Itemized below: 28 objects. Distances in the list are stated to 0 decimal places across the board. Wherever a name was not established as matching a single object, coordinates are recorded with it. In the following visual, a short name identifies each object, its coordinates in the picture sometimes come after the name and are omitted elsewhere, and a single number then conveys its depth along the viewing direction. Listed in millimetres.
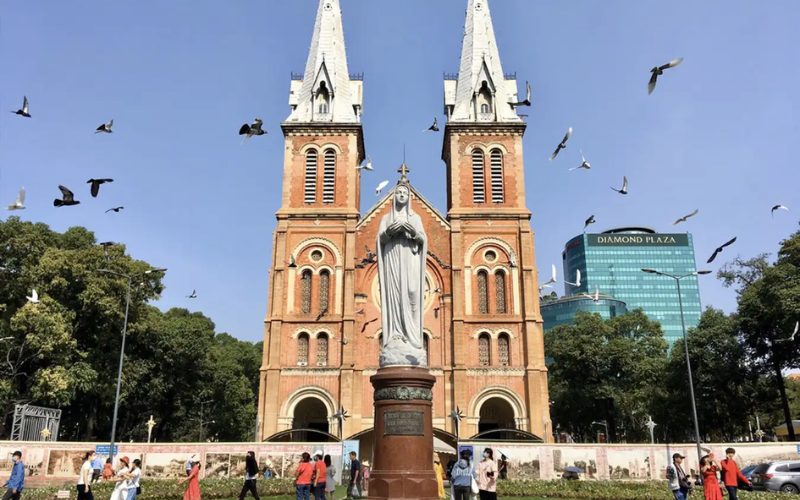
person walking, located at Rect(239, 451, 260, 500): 14133
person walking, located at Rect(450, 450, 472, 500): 11664
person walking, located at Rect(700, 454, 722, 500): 11680
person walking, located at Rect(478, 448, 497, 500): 11711
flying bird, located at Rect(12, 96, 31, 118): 14370
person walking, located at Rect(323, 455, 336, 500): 14398
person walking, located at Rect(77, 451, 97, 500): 12250
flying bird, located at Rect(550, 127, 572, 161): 19125
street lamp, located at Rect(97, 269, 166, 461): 23022
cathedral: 35188
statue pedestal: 10469
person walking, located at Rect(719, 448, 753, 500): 12992
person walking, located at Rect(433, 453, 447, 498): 13382
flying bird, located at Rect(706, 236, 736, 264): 18438
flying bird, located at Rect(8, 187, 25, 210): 14250
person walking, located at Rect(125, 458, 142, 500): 11820
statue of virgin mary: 12102
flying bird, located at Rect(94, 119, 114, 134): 15903
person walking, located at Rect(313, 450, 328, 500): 13453
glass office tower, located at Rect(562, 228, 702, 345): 120500
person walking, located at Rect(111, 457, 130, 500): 11688
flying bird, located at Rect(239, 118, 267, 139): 15784
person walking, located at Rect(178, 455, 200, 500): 12031
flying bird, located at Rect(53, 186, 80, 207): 14438
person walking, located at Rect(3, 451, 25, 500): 12734
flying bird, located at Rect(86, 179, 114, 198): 14781
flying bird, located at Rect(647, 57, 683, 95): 13195
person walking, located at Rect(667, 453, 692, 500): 12578
